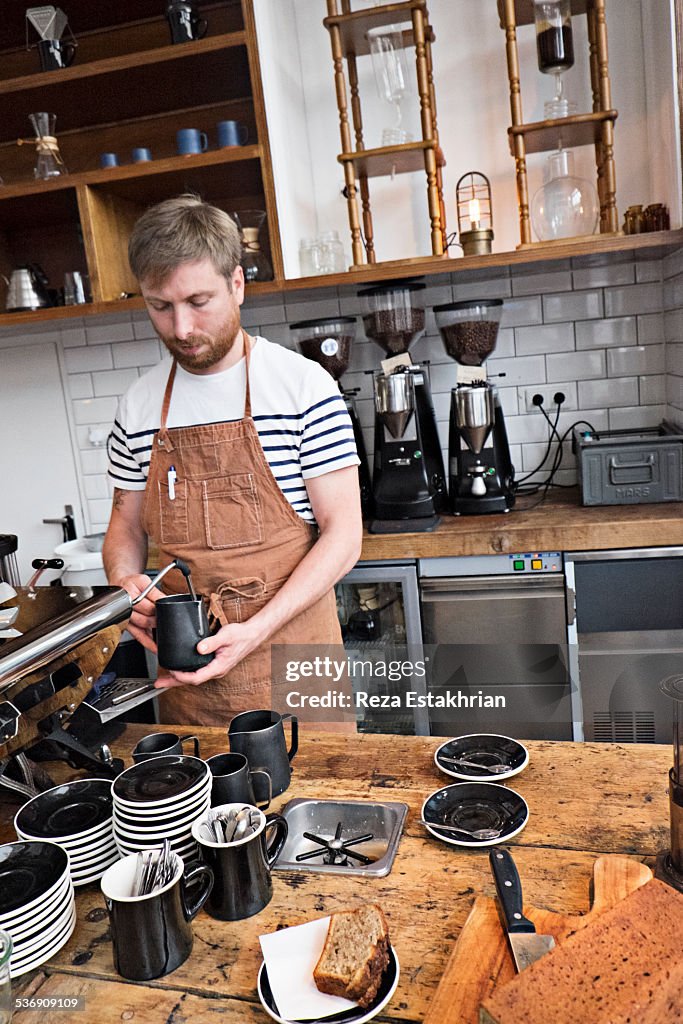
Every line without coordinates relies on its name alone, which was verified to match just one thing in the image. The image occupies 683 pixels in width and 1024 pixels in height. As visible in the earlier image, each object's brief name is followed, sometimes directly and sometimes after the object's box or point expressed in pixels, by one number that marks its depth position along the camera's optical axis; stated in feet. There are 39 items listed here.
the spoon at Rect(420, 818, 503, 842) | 3.66
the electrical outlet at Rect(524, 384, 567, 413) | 10.54
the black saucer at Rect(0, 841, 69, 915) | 3.17
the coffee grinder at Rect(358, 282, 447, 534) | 9.16
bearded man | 6.19
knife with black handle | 2.82
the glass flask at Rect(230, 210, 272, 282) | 9.83
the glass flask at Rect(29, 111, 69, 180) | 10.18
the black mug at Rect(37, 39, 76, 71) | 9.92
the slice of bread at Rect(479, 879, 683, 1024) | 2.34
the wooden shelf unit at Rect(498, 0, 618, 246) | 8.65
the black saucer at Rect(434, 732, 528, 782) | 4.18
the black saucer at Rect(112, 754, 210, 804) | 3.51
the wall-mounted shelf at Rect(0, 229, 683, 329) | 8.75
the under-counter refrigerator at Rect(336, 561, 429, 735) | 9.05
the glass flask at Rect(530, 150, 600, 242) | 9.24
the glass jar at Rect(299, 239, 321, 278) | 9.81
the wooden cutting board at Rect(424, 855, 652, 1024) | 2.65
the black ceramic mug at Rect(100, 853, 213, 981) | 2.95
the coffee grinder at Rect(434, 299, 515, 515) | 9.18
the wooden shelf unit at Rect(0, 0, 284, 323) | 9.50
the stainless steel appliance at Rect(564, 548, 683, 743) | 8.38
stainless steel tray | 3.74
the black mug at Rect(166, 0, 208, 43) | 9.37
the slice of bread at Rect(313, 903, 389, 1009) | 2.77
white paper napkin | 2.78
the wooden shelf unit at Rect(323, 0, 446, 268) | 9.02
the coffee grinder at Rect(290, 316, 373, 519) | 9.92
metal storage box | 8.68
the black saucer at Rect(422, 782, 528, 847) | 3.67
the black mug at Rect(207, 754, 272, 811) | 3.79
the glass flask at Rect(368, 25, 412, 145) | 9.34
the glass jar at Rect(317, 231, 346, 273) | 9.82
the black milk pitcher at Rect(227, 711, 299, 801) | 4.18
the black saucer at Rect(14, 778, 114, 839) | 3.64
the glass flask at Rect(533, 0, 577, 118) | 8.82
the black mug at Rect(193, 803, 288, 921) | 3.25
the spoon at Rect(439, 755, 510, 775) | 4.20
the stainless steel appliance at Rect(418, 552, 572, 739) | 8.69
